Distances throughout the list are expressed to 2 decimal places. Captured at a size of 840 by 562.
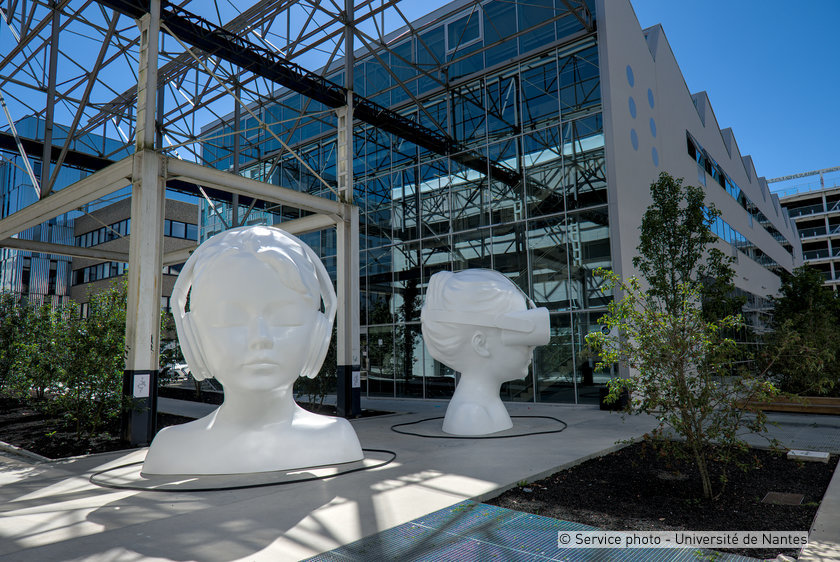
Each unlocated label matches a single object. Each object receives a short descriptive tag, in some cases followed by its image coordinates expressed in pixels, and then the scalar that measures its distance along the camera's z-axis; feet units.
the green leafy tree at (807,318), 39.31
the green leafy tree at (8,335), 41.75
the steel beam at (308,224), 38.99
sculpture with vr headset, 25.81
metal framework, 27.53
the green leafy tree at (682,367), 14.89
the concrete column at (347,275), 36.96
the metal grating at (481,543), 10.54
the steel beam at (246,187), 29.01
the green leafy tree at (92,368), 27.50
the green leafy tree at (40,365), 29.94
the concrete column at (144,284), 25.68
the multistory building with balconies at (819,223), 167.14
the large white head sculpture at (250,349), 17.13
